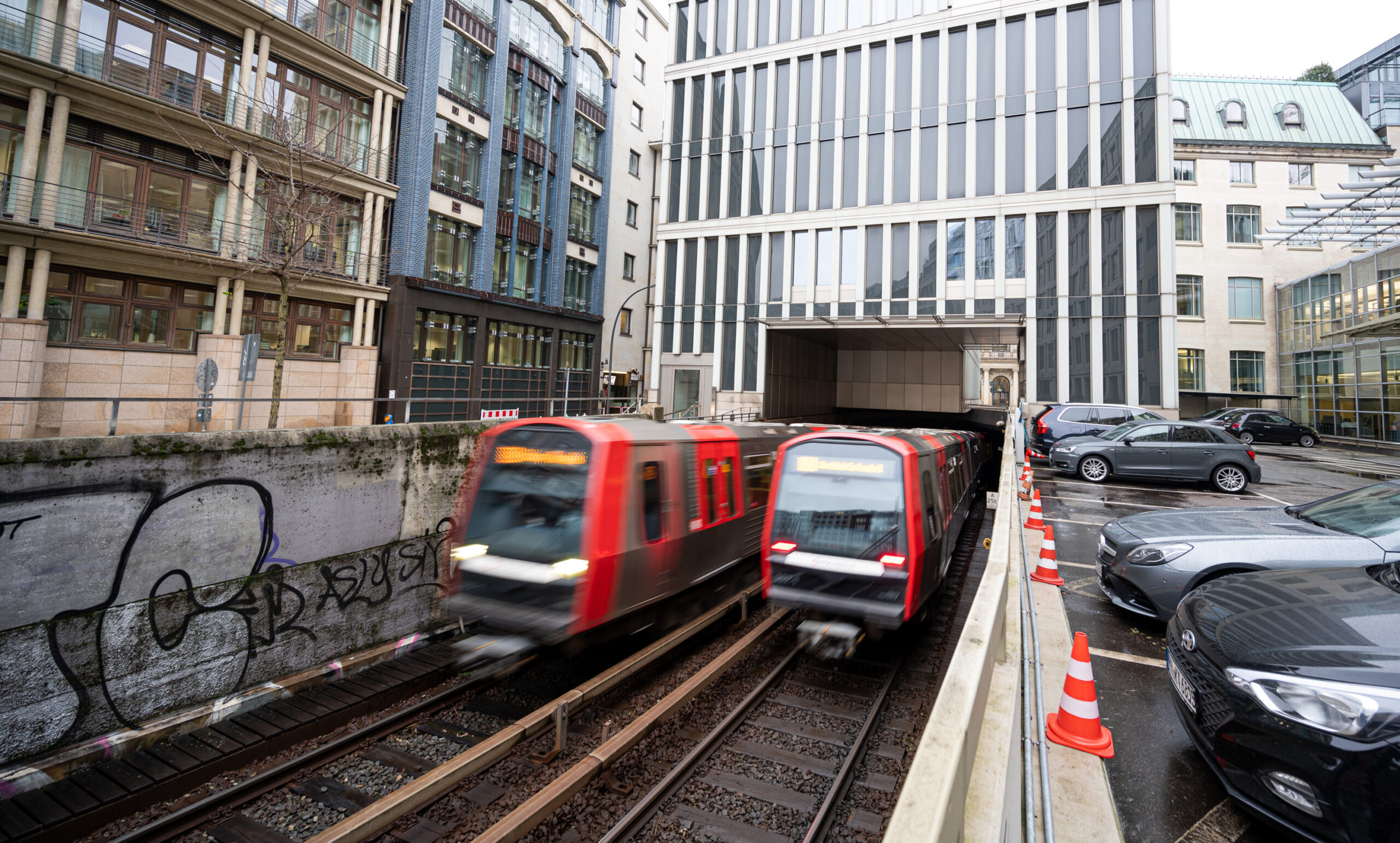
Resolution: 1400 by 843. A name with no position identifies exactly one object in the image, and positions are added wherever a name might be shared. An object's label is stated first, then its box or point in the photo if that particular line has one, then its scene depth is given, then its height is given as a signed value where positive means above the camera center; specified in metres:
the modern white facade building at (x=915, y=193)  23.02 +11.97
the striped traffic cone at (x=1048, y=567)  7.36 -1.18
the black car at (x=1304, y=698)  2.76 -1.12
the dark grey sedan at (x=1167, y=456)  14.42 +0.57
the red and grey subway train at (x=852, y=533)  6.44 -0.79
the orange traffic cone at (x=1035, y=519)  9.62 -0.76
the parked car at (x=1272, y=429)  28.86 +2.63
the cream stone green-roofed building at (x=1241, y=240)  36.34 +15.04
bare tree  16.55 +7.65
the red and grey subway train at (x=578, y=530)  6.00 -0.86
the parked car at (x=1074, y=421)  17.89 +1.67
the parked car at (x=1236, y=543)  5.02 -0.56
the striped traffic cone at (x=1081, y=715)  3.77 -1.57
